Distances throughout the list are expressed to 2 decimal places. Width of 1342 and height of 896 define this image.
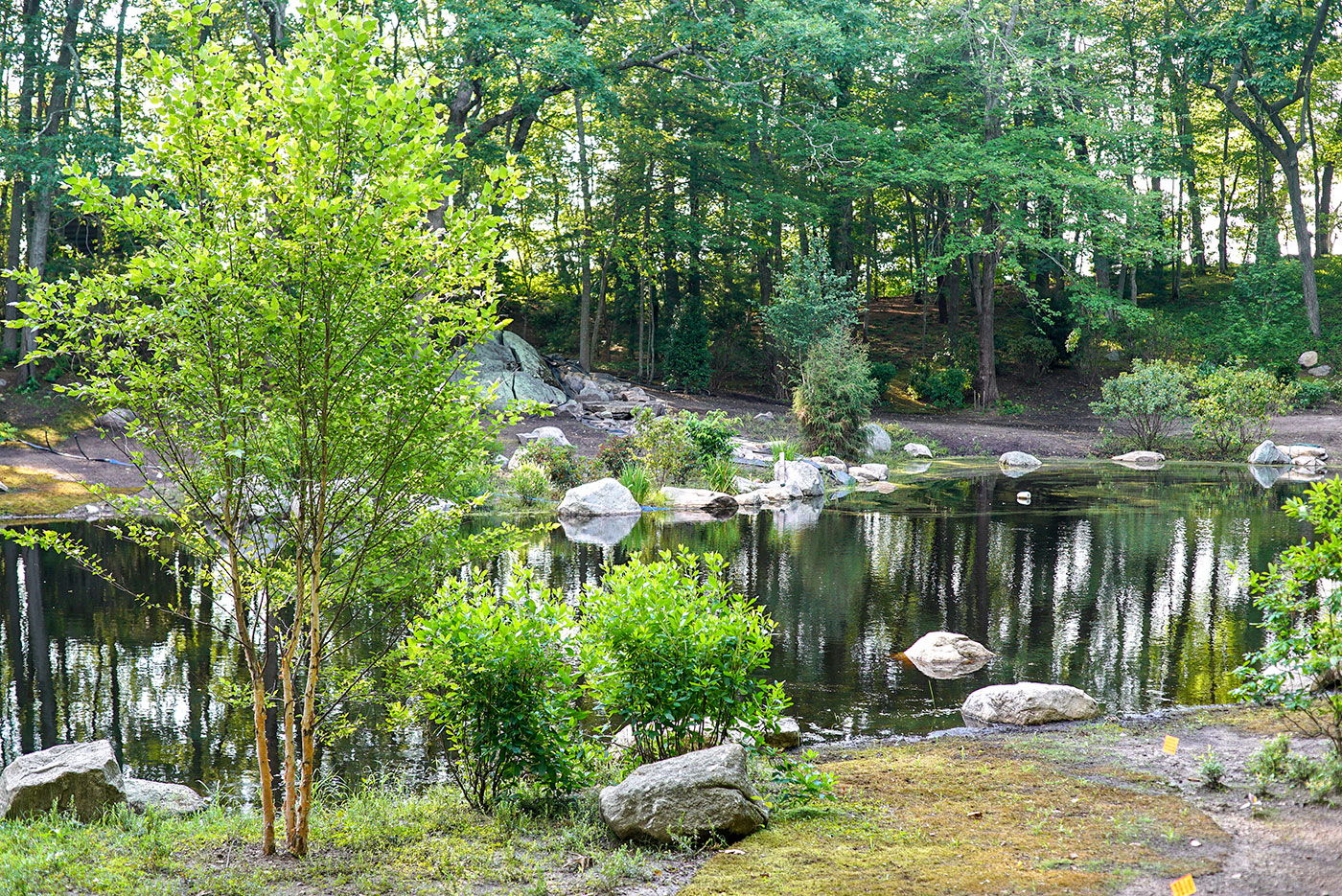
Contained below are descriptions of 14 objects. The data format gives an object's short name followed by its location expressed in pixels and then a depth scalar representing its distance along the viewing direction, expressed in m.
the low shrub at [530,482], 16.41
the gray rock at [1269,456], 21.81
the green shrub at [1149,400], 22.88
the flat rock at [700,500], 16.69
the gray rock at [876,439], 23.39
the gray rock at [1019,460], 22.55
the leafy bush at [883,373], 29.58
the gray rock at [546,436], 19.78
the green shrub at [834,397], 21.47
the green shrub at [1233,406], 22.41
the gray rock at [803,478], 18.45
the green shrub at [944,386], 29.61
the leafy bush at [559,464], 17.84
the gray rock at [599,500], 15.59
